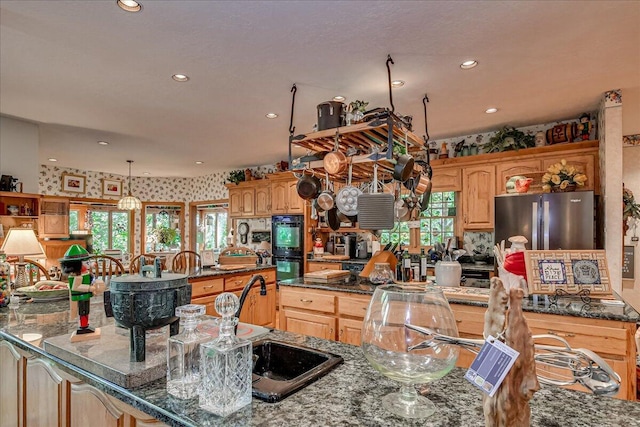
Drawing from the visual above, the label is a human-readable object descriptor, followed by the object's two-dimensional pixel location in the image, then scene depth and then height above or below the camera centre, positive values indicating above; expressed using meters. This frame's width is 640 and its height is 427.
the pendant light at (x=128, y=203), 6.14 +0.29
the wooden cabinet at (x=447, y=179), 4.42 +0.50
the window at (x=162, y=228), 8.13 -0.23
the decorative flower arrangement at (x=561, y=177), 3.40 +0.40
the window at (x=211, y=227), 8.18 -0.21
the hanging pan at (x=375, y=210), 2.12 +0.05
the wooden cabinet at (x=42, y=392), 1.39 -0.75
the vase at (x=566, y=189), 3.45 +0.29
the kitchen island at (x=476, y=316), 1.88 -0.65
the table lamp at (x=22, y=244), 2.91 -0.21
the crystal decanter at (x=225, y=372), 0.88 -0.40
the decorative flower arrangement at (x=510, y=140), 4.03 +0.92
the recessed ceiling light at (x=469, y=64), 2.53 +1.15
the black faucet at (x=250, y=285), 1.24 -0.26
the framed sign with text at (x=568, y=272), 2.11 -0.34
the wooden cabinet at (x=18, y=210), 3.70 +0.11
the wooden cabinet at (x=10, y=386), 1.70 -0.85
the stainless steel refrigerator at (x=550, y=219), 3.28 -0.02
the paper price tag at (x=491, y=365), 0.59 -0.26
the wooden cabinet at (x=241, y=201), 6.45 +0.33
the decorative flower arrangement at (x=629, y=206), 3.70 +0.12
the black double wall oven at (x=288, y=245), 5.51 -0.45
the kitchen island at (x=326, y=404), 0.86 -0.51
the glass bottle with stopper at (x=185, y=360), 0.98 -0.42
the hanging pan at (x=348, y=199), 2.37 +0.13
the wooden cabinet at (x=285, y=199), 5.65 +0.33
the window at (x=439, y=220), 4.79 -0.04
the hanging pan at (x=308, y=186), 2.61 +0.24
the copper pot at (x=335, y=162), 2.26 +0.37
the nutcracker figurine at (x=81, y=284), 1.39 -0.31
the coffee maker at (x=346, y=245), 5.46 -0.44
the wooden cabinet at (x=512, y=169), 3.91 +0.56
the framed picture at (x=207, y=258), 4.11 -0.48
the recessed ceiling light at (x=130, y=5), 1.84 +1.16
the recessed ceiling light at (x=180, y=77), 2.76 +1.16
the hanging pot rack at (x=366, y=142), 2.11 +0.56
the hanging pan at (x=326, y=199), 2.51 +0.14
